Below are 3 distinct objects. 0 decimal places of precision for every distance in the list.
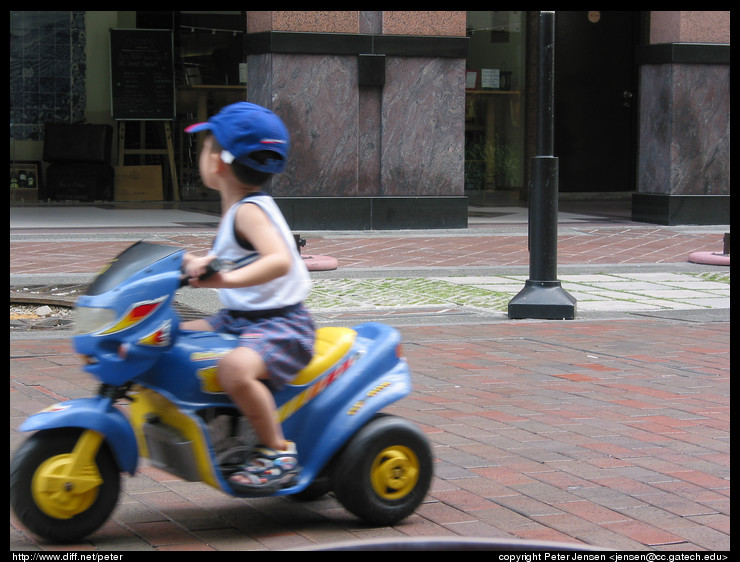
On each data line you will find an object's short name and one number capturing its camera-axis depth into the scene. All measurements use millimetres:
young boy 6687
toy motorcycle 6531
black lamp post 16250
